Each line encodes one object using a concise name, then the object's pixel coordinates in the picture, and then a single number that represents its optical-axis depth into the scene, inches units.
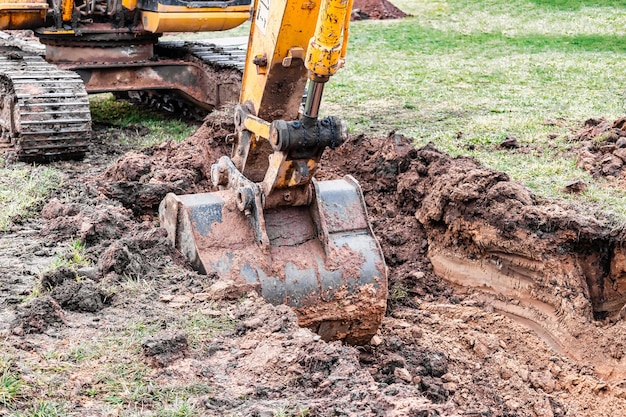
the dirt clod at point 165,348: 280.2
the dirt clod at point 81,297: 322.4
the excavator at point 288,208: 355.8
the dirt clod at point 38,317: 300.4
